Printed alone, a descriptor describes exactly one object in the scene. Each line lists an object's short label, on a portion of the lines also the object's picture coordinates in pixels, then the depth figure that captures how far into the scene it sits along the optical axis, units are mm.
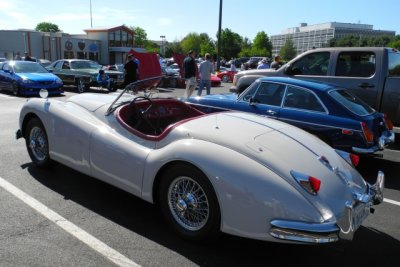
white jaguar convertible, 2719
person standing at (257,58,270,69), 15995
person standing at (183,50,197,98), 12578
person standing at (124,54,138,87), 13117
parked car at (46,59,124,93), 16469
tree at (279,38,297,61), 106125
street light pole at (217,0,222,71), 23503
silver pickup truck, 7281
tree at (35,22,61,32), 130250
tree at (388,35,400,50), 86200
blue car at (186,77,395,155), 5430
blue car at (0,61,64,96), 13883
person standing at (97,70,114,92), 16453
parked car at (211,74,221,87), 21258
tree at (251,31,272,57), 95812
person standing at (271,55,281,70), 12514
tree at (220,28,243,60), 92000
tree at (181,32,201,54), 101125
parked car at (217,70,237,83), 25266
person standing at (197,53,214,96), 13180
